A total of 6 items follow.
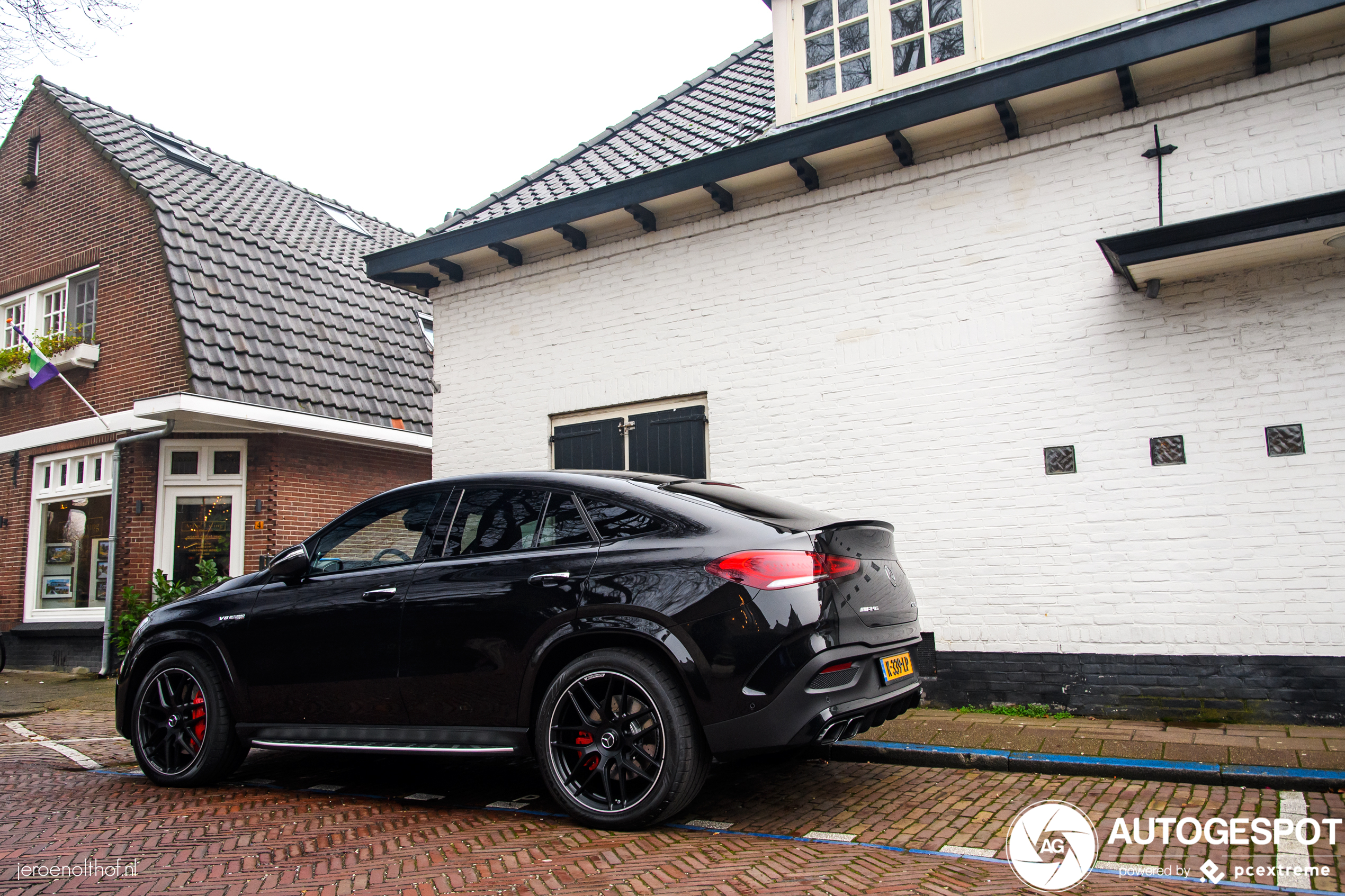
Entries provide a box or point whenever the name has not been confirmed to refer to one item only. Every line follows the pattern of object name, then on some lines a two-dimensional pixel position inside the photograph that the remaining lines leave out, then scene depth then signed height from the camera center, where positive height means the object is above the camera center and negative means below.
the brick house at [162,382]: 11.49 +2.37
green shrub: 10.97 -0.41
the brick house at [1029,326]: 5.59 +1.56
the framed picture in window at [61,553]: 12.34 +0.20
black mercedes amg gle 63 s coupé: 3.70 -0.40
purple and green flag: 11.75 +2.57
